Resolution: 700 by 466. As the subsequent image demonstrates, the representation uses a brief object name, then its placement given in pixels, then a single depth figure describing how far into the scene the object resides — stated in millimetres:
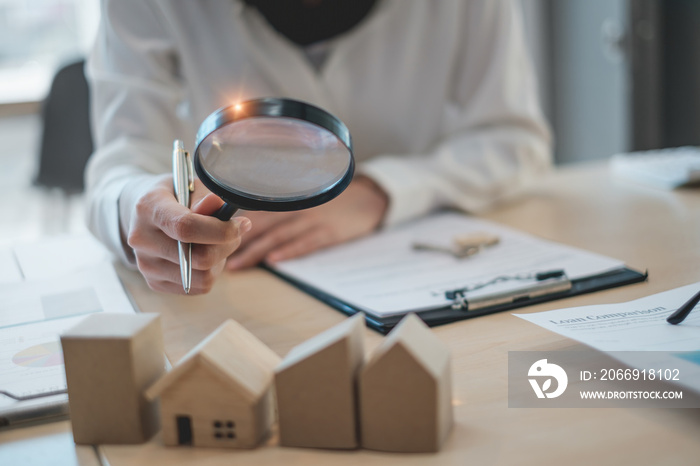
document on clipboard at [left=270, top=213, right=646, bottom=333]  684
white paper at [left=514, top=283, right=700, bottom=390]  496
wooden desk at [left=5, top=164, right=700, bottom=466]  450
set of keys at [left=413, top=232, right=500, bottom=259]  860
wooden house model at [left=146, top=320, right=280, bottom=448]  448
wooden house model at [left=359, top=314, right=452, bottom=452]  427
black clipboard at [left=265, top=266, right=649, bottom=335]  655
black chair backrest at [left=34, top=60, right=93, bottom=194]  1880
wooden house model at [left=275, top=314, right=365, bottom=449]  441
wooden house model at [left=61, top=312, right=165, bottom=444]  458
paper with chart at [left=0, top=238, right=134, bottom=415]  572
